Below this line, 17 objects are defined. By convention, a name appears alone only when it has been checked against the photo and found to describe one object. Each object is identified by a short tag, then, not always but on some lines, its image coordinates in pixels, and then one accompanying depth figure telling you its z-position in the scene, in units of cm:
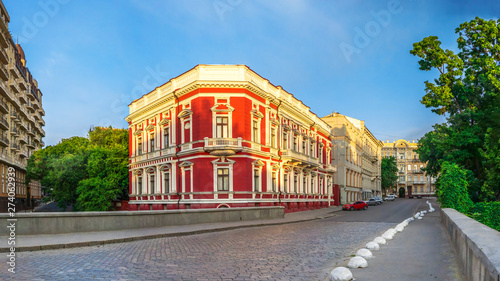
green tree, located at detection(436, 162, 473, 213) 2152
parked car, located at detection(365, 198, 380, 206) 5984
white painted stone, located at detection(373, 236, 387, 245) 1145
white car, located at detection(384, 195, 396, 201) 8264
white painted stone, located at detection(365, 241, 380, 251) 1029
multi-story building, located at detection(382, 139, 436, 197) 11662
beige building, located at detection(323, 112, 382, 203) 5847
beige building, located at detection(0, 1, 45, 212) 4844
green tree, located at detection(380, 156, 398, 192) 10062
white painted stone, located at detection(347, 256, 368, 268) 789
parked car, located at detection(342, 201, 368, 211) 4541
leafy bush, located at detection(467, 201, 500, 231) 1954
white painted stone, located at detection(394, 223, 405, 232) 1581
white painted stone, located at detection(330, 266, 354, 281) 668
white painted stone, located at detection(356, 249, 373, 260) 888
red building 3100
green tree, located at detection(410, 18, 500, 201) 2842
